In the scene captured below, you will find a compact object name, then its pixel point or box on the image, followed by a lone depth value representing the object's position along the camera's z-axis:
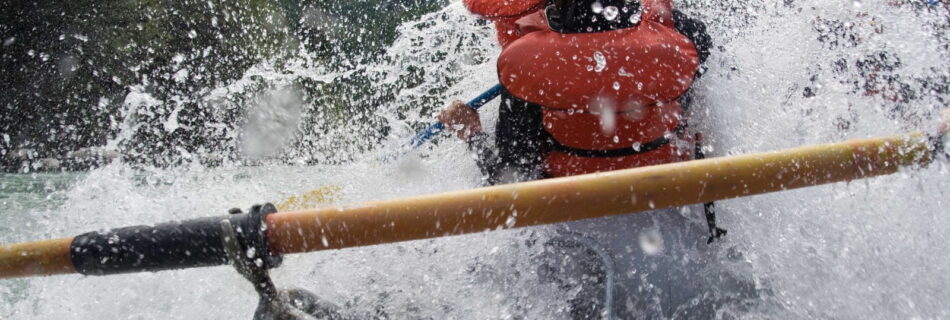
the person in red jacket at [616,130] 1.53
